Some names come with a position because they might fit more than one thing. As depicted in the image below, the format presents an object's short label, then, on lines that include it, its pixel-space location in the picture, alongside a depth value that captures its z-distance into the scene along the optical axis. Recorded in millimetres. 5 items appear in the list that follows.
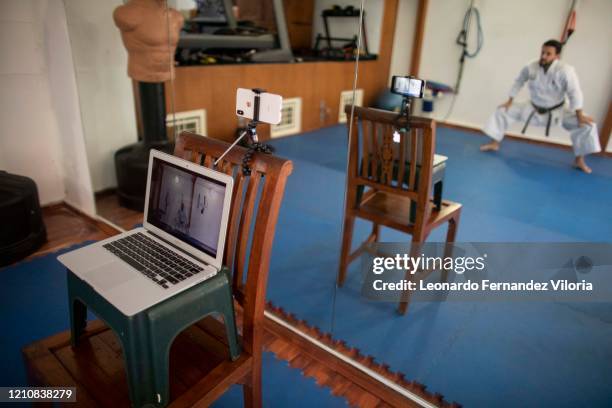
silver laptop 945
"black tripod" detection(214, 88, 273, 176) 1062
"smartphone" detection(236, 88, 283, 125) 1087
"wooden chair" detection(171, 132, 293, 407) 1003
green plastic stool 880
